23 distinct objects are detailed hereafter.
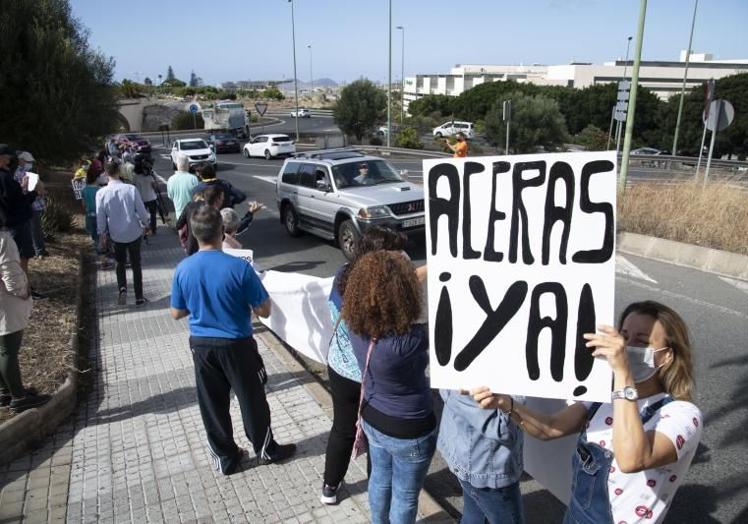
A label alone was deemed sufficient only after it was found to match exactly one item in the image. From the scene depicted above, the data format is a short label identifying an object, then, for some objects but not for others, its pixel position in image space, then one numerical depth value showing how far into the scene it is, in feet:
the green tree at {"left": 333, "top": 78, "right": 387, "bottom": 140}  143.23
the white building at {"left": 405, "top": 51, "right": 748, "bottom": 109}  335.26
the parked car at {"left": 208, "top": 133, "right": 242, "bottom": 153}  125.90
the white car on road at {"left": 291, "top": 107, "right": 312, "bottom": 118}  261.73
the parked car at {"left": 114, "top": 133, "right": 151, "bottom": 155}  92.25
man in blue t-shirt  11.62
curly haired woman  8.31
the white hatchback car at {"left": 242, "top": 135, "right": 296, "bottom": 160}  109.50
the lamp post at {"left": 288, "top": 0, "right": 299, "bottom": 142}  158.22
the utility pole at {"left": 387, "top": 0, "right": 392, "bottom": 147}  117.50
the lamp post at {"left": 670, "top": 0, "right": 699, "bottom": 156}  134.06
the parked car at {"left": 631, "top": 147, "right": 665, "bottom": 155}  148.41
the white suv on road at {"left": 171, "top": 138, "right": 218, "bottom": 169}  88.46
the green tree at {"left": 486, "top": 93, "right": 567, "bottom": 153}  138.72
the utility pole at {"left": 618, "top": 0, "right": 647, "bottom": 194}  41.09
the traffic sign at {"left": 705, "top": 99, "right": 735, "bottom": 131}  36.97
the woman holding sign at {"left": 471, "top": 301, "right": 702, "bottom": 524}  6.01
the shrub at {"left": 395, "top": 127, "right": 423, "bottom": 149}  133.39
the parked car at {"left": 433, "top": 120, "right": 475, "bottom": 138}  176.03
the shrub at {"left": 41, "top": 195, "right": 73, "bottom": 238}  37.40
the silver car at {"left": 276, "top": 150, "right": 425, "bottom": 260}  33.17
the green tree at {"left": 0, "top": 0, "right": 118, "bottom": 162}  48.65
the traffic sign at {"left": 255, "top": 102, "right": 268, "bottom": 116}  128.07
